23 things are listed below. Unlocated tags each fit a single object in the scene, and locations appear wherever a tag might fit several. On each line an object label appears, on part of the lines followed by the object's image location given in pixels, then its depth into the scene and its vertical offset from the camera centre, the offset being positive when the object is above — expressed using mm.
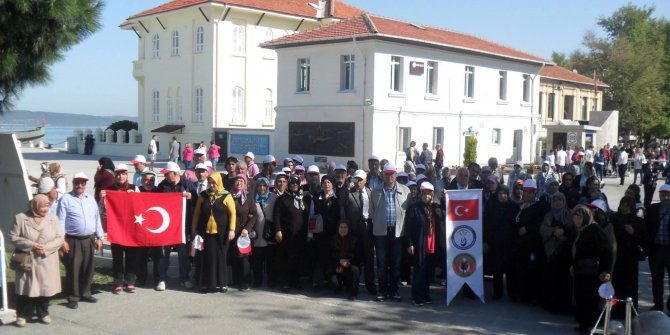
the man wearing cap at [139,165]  11188 -232
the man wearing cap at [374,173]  12373 -338
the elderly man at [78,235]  8586 -1096
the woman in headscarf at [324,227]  9891 -1078
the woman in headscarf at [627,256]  8312 -1212
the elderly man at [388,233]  9398 -1096
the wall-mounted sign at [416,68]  34531 +4507
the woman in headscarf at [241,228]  9797 -1095
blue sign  37531 +501
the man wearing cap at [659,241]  8656 -1062
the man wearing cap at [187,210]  9969 -868
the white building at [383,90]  33188 +3423
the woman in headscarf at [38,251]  7680 -1167
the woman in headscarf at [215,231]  9578 -1122
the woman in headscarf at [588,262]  7824 -1222
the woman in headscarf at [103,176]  11086 -424
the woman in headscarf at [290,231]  9891 -1148
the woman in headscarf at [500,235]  9578 -1121
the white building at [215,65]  41094 +5597
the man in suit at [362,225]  9734 -1020
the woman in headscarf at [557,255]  8758 -1286
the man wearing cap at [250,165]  13570 -247
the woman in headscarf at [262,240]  9984 -1292
